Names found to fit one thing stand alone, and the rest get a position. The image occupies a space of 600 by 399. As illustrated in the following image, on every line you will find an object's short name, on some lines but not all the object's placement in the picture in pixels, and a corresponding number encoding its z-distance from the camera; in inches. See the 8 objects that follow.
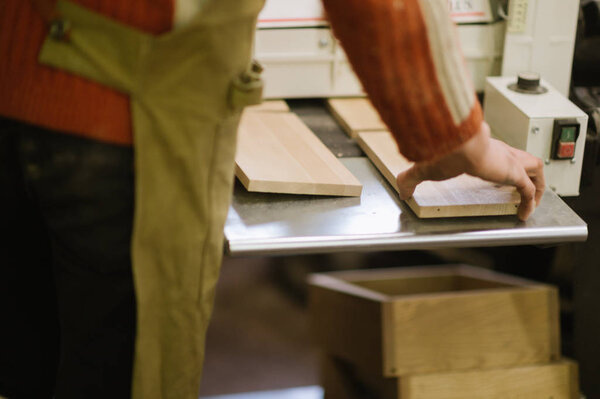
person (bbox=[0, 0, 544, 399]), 68.2
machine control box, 82.2
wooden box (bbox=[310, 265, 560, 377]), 87.1
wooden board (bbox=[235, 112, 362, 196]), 79.1
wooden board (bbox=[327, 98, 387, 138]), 86.7
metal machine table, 75.6
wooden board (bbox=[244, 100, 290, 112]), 87.9
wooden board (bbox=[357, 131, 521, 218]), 77.4
